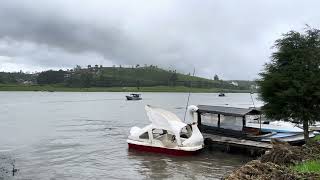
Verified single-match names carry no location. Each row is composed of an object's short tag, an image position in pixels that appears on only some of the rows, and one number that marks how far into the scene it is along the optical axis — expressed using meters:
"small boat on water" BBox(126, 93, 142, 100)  110.04
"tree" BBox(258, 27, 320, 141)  17.65
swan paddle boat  22.04
